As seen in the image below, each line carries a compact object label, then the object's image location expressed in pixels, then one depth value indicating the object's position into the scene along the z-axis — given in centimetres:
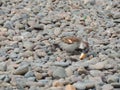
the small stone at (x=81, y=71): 542
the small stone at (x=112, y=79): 519
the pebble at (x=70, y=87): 499
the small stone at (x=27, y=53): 607
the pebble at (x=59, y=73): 535
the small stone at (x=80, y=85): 501
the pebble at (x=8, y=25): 742
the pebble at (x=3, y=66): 563
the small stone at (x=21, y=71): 543
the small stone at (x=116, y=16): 777
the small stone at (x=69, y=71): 543
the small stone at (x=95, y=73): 539
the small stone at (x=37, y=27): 730
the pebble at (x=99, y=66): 559
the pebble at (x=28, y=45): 637
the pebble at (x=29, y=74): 540
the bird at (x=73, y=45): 613
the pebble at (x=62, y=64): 571
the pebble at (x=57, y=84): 510
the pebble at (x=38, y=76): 533
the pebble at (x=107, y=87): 498
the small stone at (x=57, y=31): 702
